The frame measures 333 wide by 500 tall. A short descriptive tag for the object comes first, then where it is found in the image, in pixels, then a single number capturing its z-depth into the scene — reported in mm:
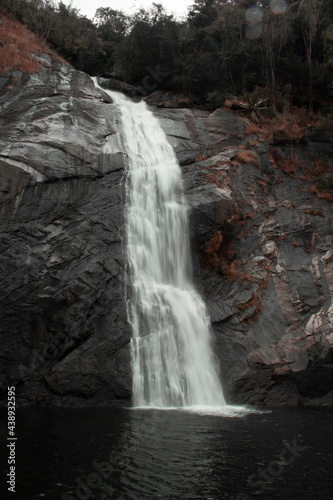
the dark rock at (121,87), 22562
